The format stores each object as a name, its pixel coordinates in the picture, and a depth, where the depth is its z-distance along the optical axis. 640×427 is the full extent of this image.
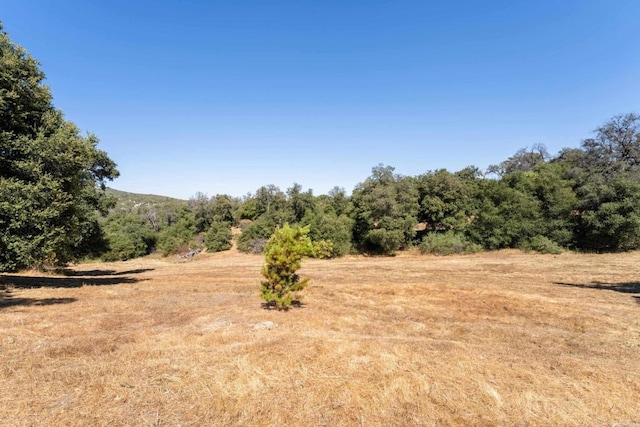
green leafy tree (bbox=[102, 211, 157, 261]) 50.66
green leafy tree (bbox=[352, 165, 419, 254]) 41.53
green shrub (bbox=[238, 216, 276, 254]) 51.16
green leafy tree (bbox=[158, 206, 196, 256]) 56.75
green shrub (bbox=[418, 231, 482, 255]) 40.38
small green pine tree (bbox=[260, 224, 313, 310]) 11.05
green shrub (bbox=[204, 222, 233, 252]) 54.38
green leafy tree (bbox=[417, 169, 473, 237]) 43.75
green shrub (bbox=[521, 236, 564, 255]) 36.12
